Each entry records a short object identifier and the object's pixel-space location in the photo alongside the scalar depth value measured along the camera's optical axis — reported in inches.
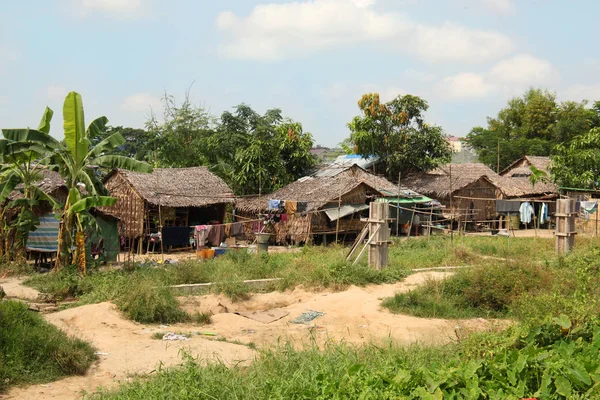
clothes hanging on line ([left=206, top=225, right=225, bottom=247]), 755.4
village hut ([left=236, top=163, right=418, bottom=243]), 844.0
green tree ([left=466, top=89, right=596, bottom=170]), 1475.1
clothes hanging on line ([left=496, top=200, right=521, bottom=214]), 1071.6
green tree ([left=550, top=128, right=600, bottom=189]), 1005.2
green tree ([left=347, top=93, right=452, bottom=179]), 1098.7
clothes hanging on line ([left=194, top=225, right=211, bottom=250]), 741.9
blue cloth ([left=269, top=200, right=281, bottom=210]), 869.8
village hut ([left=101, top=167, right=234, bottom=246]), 788.0
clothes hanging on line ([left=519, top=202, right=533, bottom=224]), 1042.3
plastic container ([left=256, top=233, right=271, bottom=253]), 670.2
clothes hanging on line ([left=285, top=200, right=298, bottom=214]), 859.4
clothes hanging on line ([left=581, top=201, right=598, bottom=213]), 991.0
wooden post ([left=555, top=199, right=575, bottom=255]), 619.5
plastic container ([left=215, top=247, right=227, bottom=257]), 700.5
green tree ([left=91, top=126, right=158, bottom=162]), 1412.4
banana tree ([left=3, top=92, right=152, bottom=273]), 490.6
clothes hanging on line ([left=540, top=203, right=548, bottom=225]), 1047.8
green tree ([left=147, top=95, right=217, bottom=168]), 1285.4
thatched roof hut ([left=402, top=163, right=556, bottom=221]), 1071.6
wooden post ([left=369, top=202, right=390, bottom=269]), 520.4
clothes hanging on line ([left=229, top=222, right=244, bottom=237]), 804.0
